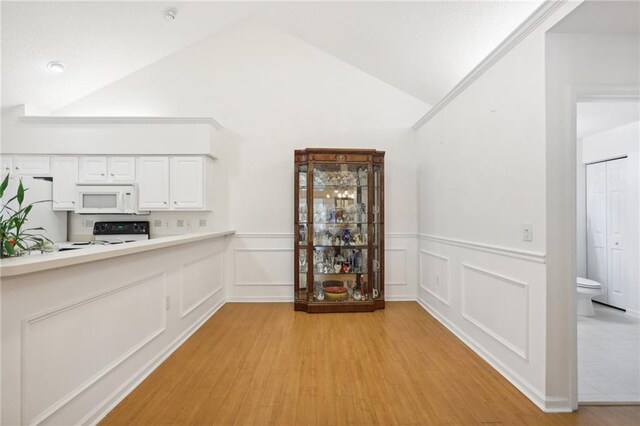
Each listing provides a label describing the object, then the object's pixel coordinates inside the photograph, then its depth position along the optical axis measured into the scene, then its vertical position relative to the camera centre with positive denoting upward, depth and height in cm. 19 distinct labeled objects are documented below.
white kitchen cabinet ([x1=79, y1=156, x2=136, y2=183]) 401 +56
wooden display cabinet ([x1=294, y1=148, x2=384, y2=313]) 397 -18
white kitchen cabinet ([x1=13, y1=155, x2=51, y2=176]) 394 +61
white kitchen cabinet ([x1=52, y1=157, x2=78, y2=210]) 399 +42
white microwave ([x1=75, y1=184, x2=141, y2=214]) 394 +16
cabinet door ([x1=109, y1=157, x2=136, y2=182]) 402 +57
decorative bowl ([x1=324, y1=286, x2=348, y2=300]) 396 -102
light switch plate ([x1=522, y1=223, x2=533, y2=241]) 211 -13
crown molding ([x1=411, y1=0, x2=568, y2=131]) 191 +124
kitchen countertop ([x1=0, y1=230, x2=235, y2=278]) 127 -22
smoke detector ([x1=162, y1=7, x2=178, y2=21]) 344 +224
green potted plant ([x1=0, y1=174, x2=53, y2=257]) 144 -11
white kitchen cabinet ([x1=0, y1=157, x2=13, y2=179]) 396 +61
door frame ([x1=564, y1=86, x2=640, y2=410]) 197 +14
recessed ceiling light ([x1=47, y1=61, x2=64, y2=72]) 362 +173
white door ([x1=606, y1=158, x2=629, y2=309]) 393 -22
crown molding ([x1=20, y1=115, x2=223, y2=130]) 394 +119
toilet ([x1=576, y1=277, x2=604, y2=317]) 366 -97
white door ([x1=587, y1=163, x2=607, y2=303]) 421 -13
